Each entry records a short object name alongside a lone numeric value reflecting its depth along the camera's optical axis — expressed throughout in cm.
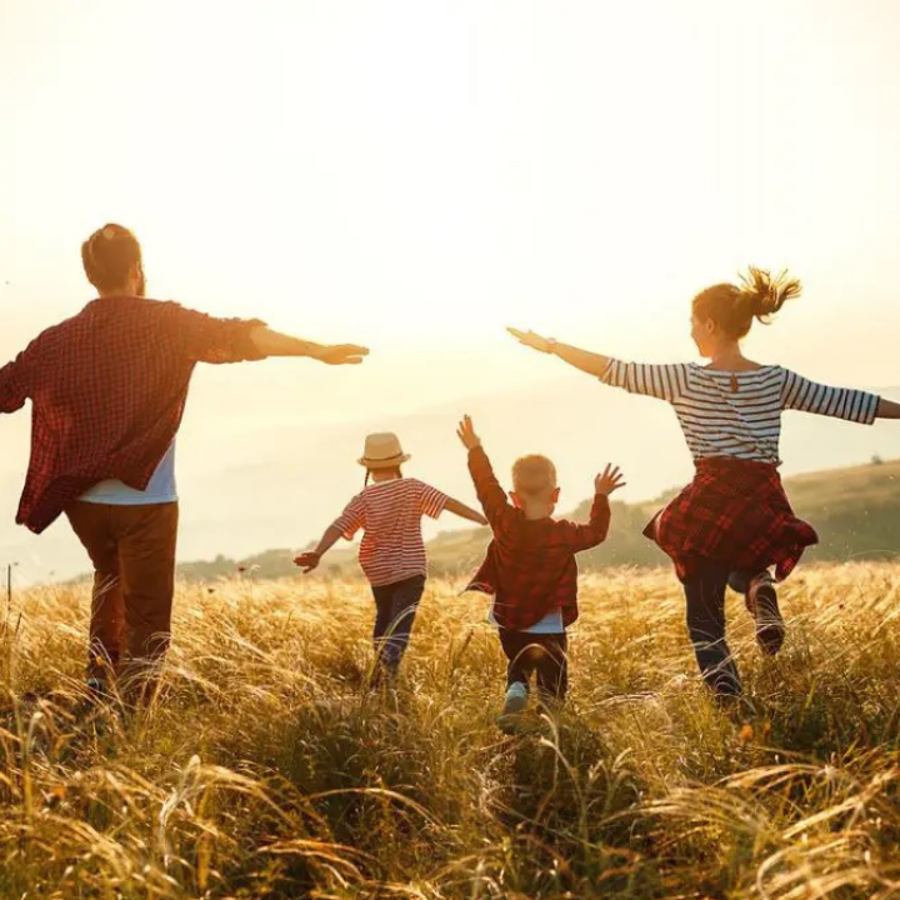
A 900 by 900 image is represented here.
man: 593
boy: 589
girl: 709
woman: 560
